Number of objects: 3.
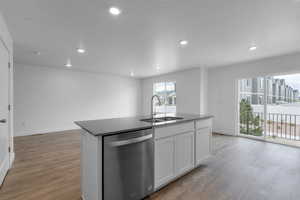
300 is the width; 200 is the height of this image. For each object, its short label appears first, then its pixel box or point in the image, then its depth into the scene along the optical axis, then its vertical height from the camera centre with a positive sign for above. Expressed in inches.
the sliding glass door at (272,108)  179.6 -10.4
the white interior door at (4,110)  89.9 -7.1
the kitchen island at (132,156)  58.9 -27.6
